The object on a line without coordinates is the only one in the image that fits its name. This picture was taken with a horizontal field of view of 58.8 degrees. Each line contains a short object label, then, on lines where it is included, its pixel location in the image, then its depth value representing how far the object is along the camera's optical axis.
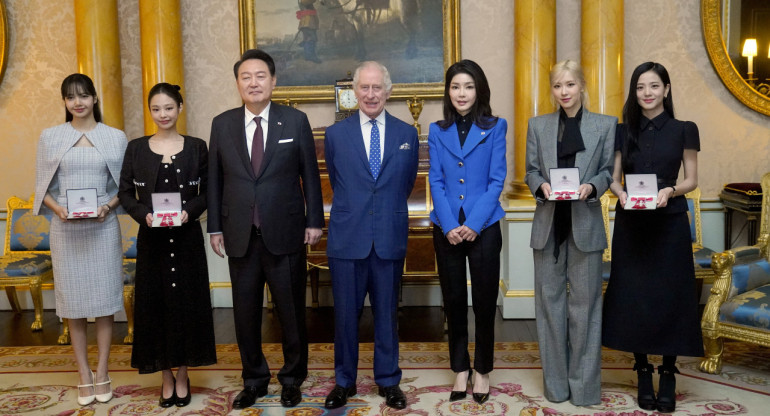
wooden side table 5.14
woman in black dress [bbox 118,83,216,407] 3.49
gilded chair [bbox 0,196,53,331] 5.33
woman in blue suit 3.37
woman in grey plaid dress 3.61
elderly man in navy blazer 3.39
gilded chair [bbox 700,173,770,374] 3.88
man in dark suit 3.42
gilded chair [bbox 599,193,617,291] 5.12
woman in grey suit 3.32
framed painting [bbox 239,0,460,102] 5.76
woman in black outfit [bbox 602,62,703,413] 3.30
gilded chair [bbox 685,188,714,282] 4.98
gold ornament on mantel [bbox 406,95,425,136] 5.59
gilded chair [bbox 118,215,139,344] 4.92
